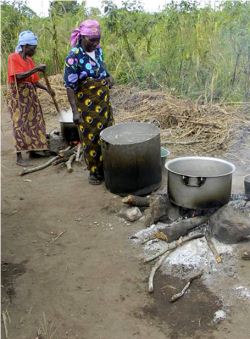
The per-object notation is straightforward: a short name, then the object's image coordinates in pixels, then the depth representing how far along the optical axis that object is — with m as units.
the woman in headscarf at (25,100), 5.20
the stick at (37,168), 5.39
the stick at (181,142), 5.68
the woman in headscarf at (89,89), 4.31
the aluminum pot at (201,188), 3.52
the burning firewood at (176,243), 3.36
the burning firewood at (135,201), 4.13
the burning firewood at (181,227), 3.52
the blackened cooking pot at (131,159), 4.26
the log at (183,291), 2.90
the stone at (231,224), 3.35
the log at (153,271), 3.02
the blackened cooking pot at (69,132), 5.88
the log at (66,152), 5.68
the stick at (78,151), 5.59
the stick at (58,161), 5.60
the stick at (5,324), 2.64
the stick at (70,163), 5.32
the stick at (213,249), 3.23
